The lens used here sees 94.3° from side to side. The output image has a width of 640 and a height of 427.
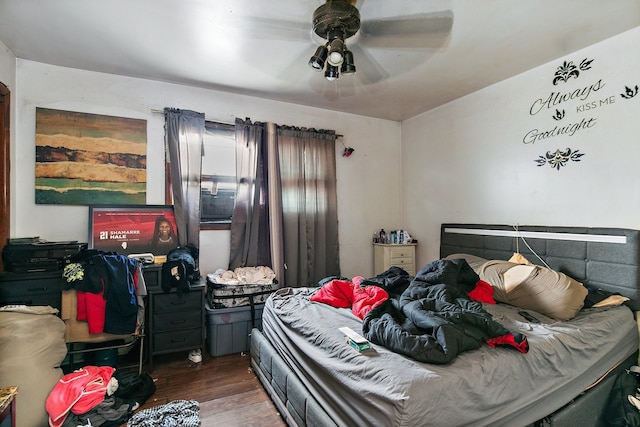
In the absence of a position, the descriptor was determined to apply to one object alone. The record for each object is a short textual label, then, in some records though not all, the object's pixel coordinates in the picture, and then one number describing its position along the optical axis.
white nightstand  3.84
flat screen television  2.76
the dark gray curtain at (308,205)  3.47
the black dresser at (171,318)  2.51
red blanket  2.03
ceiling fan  1.76
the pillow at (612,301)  2.08
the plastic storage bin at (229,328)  2.76
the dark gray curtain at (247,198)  3.27
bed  1.20
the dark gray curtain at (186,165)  2.99
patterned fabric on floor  1.82
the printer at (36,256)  2.21
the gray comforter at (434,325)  1.35
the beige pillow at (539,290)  2.00
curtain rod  3.24
